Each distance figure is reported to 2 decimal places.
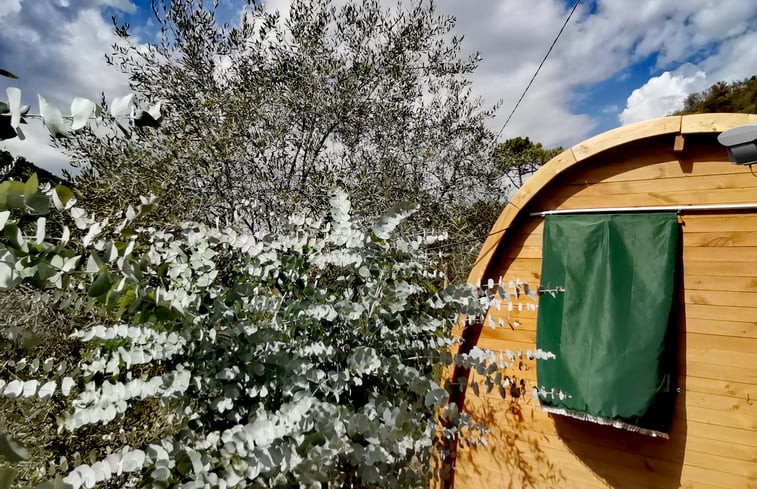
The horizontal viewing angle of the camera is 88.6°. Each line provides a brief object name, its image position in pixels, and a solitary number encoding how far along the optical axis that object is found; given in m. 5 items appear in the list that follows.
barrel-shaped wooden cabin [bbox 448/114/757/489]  2.39
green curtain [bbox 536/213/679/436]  2.39
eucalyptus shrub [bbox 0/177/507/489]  1.17
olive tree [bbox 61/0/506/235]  3.87
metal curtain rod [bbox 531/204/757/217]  2.39
